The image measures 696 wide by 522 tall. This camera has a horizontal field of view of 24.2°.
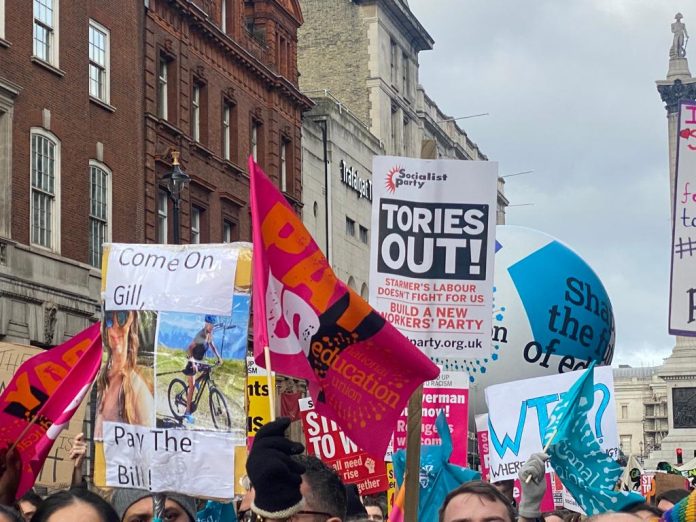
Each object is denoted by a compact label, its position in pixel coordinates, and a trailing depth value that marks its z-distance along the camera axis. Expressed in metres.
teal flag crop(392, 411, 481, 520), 10.61
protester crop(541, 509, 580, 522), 11.08
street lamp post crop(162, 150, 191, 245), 25.06
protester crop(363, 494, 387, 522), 11.26
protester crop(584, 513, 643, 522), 5.84
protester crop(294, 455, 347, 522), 5.78
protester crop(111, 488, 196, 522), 8.15
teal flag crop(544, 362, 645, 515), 11.27
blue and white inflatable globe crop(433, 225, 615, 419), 15.88
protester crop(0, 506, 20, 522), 5.59
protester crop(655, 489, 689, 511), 10.88
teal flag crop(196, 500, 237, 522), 9.50
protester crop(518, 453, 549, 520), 7.90
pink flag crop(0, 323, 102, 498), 10.02
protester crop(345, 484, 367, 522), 8.23
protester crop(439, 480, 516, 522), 6.05
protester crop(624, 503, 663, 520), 8.52
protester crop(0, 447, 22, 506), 8.54
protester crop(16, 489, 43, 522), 9.38
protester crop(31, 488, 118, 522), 5.79
